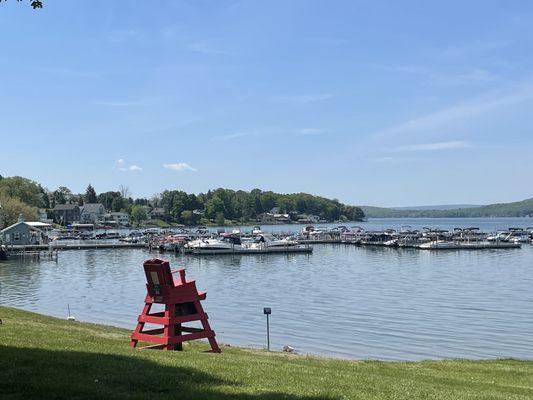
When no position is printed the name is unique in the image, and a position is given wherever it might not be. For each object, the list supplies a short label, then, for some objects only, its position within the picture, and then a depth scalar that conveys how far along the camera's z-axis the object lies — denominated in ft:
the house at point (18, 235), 282.97
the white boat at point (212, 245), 283.18
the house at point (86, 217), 638.12
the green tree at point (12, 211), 344.90
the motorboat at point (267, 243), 298.76
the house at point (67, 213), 620.08
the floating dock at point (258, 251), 281.84
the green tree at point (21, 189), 416.46
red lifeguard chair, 43.45
